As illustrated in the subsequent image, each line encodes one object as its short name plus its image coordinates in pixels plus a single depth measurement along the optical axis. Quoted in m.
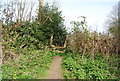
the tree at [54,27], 6.73
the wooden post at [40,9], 7.20
